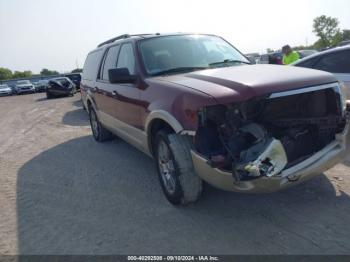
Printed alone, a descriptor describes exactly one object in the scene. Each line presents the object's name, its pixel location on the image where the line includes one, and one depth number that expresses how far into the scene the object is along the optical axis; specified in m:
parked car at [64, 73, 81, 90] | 30.53
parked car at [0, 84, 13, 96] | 38.06
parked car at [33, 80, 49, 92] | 39.62
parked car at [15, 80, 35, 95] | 38.19
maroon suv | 3.37
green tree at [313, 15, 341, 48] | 73.06
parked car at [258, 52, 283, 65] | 14.88
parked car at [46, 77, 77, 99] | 25.89
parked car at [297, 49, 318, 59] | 21.61
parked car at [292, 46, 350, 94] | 6.32
